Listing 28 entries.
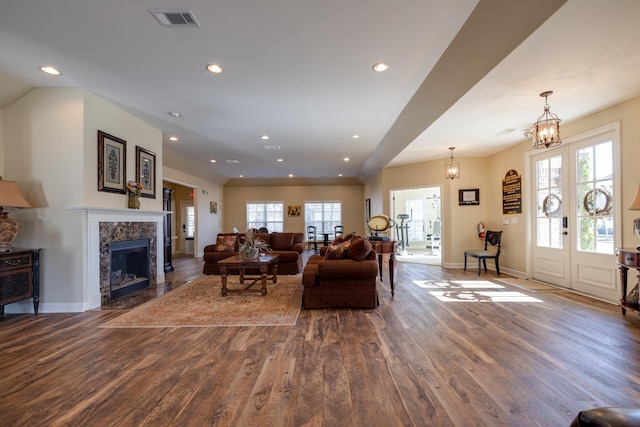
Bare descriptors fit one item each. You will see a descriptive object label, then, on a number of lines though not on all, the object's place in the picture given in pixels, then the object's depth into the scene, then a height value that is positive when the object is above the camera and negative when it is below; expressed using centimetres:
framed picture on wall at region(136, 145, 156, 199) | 488 +81
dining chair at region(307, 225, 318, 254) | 1184 -91
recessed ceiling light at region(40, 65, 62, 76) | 326 +169
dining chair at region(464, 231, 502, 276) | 585 -79
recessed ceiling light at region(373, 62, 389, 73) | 323 +167
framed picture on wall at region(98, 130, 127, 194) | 409 +80
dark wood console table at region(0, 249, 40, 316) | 334 -69
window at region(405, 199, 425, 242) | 1117 -20
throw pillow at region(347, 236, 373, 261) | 385 -46
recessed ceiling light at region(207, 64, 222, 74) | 323 +167
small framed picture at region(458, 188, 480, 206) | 677 +40
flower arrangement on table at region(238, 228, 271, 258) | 480 -51
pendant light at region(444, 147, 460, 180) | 604 +93
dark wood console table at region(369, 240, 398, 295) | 444 -52
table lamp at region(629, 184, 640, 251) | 300 +7
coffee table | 441 -75
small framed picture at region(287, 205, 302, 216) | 1215 +24
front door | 394 -3
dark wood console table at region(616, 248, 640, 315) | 301 -56
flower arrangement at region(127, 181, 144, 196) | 460 +47
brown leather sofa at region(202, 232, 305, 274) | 629 -77
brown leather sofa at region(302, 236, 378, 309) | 369 -86
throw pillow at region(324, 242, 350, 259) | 399 -49
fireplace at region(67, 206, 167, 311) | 385 -29
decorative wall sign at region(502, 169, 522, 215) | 569 +43
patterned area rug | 332 -121
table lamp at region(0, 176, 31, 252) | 337 +15
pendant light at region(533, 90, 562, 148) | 345 +98
